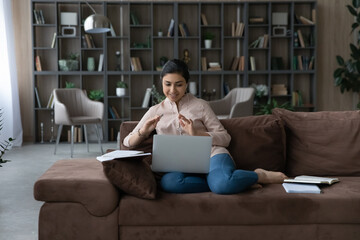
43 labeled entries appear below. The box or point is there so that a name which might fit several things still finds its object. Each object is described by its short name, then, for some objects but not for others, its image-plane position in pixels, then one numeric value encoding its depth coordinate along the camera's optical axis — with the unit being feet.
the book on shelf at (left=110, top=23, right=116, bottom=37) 23.49
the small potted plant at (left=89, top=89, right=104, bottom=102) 23.47
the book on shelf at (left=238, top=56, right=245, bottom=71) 23.88
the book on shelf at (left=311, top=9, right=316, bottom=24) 23.90
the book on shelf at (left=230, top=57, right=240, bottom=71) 23.98
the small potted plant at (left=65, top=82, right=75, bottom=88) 23.18
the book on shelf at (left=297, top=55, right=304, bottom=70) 23.99
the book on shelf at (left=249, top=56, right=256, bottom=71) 24.00
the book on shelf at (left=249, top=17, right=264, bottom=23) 23.67
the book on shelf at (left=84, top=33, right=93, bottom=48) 23.15
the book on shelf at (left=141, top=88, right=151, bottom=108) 23.52
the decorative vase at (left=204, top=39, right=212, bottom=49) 23.72
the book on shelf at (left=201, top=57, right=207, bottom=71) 24.00
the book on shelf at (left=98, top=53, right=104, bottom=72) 23.50
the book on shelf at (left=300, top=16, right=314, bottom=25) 23.88
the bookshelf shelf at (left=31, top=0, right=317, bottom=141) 23.57
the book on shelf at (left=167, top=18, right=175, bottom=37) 23.54
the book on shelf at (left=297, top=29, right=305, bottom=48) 23.89
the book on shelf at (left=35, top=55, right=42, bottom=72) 23.07
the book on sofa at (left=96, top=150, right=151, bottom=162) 7.10
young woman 7.39
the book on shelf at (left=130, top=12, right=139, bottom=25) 23.35
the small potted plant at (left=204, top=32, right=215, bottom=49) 23.73
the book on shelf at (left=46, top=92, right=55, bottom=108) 23.15
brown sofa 6.93
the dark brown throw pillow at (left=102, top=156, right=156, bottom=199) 6.97
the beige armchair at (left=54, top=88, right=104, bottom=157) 19.95
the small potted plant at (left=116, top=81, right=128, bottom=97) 23.44
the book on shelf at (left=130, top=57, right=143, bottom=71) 23.57
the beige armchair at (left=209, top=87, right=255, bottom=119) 19.54
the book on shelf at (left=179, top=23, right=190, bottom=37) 23.65
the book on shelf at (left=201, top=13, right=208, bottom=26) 23.72
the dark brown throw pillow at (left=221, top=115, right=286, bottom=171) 8.63
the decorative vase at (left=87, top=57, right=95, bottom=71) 23.35
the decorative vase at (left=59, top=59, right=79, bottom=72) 23.06
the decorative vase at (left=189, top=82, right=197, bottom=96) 23.75
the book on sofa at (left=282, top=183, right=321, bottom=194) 7.34
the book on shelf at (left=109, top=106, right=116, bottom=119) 23.72
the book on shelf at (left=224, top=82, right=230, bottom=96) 24.09
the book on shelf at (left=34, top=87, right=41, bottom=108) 23.18
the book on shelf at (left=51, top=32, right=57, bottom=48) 23.03
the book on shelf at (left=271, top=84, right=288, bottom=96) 24.23
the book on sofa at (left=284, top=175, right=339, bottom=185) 7.73
